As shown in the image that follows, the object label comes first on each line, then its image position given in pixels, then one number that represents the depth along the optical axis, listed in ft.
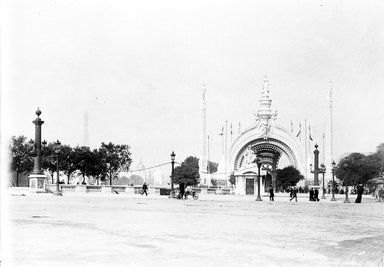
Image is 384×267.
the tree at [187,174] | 333.97
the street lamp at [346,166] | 265.58
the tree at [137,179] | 598.84
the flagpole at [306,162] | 298.31
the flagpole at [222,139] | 318.65
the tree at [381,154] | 251.35
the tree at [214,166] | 498.73
